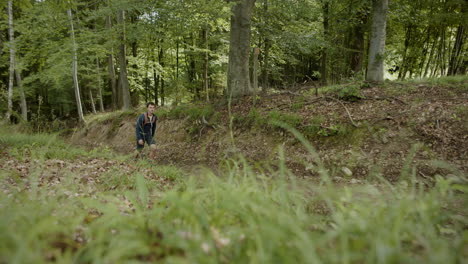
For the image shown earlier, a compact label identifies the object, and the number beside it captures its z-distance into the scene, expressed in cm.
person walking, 739
